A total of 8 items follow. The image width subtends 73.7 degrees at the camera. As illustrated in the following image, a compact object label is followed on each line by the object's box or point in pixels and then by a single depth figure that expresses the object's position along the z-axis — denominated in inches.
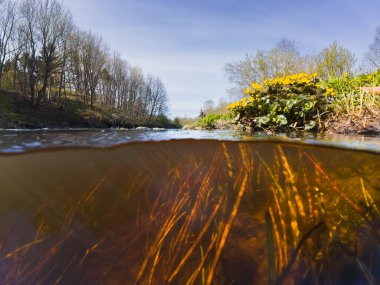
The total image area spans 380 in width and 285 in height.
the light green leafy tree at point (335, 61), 876.0
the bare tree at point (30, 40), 1123.3
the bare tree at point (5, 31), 1131.3
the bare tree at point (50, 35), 1144.2
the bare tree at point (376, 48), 1068.0
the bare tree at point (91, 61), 1534.2
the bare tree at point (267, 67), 986.1
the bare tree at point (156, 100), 2449.8
